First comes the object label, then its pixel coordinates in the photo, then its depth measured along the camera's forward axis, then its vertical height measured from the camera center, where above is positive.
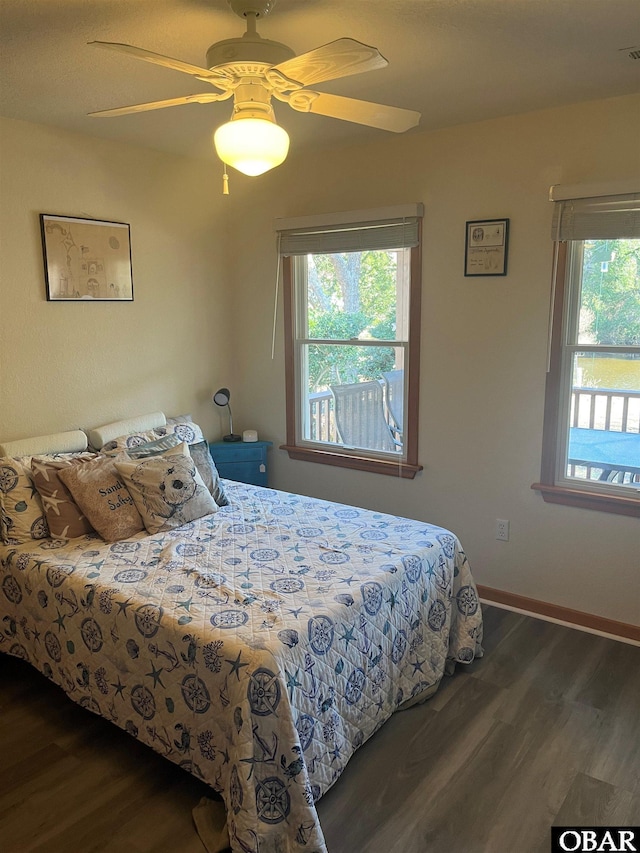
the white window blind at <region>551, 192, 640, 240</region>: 2.80 +0.45
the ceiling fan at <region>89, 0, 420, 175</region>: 1.81 +0.70
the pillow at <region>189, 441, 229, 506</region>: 3.19 -0.76
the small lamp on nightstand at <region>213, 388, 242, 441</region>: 4.19 -0.51
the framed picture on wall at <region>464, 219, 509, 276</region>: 3.17 +0.36
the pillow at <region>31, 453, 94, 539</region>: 2.79 -0.82
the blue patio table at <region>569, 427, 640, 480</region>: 3.03 -0.63
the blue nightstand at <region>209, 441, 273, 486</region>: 4.08 -0.90
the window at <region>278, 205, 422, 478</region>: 3.58 -0.11
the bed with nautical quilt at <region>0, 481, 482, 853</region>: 1.84 -1.09
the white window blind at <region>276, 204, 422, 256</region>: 3.45 +0.50
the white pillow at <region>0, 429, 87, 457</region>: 3.04 -0.61
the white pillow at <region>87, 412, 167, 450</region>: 3.40 -0.59
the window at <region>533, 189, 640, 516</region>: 2.90 -0.20
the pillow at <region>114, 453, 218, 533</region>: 2.85 -0.77
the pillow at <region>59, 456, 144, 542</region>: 2.78 -0.79
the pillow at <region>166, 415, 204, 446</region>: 3.54 -0.62
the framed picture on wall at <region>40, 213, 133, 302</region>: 3.27 +0.32
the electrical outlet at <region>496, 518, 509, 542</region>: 3.39 -1.12
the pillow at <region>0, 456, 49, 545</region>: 2.78 -0.82
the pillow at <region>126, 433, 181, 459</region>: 3.08 -0.63
